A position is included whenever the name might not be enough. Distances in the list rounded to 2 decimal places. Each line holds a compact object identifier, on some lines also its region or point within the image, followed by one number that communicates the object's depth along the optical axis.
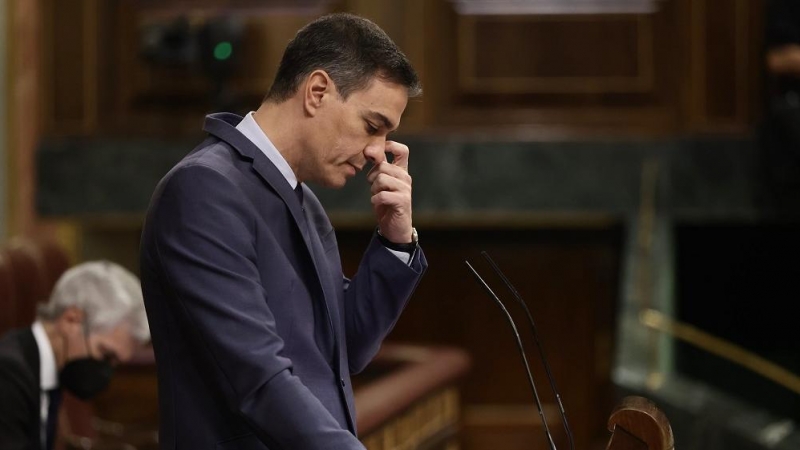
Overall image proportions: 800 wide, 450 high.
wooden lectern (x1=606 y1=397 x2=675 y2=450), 9.04
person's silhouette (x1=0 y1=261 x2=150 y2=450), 10.60
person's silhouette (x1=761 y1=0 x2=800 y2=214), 14.63
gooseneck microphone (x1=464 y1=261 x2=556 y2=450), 9.18
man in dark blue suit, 9.17
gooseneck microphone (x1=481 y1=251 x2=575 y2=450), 9.16
